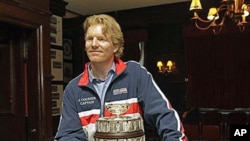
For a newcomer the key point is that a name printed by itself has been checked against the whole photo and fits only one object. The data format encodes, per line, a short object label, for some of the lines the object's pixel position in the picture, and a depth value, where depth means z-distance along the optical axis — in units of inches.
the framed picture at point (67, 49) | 340.5
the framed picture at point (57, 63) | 270.0
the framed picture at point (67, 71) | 336.4
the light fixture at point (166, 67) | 342.3
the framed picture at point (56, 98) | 265.0
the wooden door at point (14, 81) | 162.6
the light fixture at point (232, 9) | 175.5
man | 50.8
